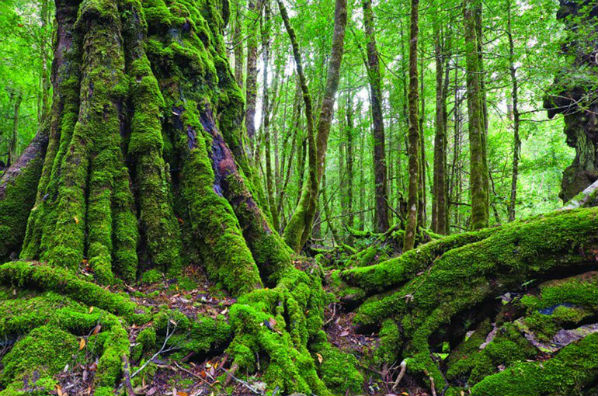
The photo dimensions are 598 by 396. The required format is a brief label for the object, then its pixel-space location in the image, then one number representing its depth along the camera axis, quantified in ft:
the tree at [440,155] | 35.83
